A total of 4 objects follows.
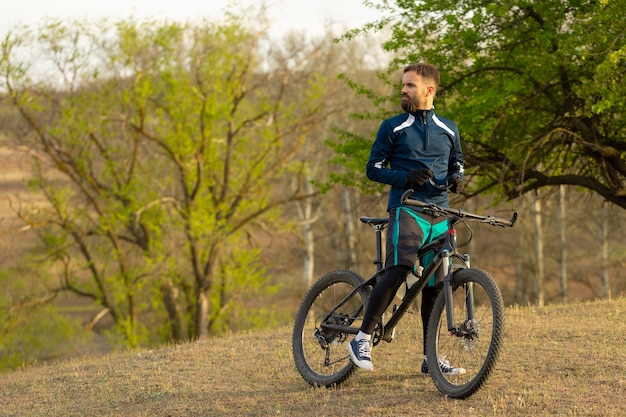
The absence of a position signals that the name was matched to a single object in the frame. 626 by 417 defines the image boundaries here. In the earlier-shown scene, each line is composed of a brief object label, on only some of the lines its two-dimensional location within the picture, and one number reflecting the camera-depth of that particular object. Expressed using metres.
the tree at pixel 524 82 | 28.08
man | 10.83
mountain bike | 10.27
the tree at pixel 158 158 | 52.06
